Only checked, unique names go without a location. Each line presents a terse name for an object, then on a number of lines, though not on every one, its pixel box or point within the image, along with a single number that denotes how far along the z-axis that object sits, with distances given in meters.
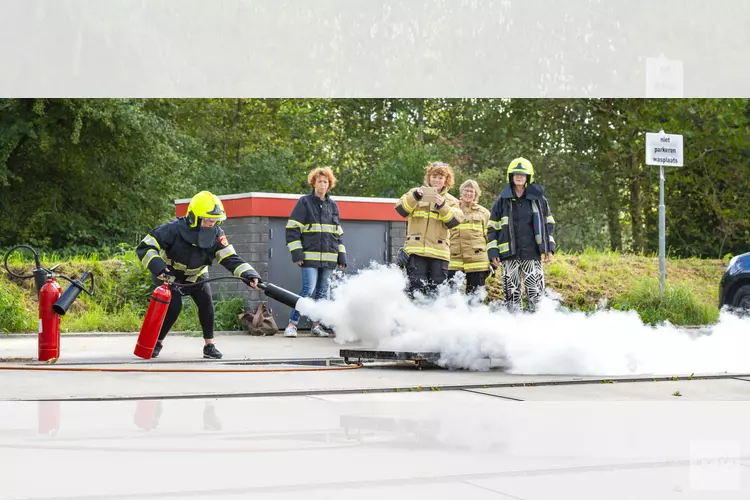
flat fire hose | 9.46
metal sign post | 15.31
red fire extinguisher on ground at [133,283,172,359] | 10.21
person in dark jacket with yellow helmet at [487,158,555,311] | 11.31
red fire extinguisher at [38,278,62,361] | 9.97
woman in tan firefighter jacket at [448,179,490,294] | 12.70
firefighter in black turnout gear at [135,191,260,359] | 10.45
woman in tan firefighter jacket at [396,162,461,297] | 11.26
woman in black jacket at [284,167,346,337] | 13.15
